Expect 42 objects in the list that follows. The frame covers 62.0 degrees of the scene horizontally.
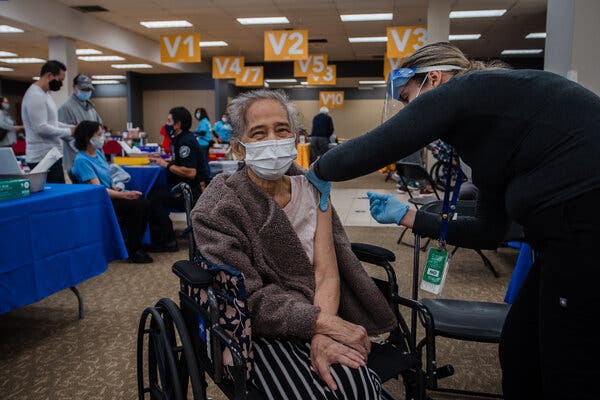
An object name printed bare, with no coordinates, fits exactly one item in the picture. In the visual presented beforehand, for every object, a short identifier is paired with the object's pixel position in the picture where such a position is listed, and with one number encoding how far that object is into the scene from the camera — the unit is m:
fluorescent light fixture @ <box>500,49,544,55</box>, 13.26
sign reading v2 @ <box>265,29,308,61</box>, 8.71
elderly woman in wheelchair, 1.22
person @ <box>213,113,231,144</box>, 9.95
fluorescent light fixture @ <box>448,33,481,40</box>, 11.36
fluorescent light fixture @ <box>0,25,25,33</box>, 9.40
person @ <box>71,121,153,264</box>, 3.65
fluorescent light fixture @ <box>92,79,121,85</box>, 19.52
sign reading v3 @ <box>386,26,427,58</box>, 8.46
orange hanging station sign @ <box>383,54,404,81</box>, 11.15
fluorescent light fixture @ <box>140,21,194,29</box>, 10.27
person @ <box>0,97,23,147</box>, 8.73
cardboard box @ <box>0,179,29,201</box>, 2.16
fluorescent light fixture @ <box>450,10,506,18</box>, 9.30
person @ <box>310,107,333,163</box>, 10.81
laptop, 2.31
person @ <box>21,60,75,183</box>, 4.04
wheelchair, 1.21
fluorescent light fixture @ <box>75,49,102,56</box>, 11.88
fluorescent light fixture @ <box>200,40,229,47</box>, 12.38
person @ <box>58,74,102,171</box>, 4.48
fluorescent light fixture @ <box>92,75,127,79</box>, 17.84
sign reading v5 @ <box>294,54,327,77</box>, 12.14
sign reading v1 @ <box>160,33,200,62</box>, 9.03
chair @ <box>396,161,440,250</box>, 4.07
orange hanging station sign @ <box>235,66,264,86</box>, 12.57
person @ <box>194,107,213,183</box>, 9.09
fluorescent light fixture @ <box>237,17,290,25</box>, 9.89
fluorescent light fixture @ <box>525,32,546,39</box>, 11.14
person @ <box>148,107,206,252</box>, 4.37
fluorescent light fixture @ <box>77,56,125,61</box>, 13.08
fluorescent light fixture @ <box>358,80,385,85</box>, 19.27
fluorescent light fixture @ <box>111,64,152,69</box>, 14.79
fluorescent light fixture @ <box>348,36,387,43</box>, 11.84
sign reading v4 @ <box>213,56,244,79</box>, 11.38
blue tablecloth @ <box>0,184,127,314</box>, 2.14
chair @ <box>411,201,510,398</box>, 1.56
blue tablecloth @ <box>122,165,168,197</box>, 4.48
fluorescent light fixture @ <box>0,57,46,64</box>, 13.86
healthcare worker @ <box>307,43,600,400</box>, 0.91
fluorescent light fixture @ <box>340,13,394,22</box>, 9.55
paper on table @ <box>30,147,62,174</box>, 2.50
